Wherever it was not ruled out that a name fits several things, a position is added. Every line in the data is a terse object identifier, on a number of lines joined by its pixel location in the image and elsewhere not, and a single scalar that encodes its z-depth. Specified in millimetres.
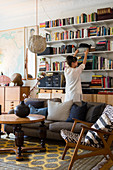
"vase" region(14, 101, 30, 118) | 3615
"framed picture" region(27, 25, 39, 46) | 7473
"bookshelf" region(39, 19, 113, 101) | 6148
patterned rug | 2912
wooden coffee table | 3295
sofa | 3952
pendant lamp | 5711
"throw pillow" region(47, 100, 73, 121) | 4352
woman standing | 4986
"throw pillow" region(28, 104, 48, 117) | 4605
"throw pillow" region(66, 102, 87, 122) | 4125
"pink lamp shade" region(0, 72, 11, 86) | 7590
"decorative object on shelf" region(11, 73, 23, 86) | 7250
